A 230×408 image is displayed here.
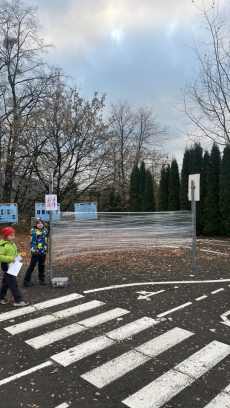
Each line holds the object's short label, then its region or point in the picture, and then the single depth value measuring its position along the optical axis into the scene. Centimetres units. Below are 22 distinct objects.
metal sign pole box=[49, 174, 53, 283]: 657
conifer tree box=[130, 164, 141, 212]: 1822
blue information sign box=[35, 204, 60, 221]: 1441
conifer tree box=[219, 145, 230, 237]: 1412
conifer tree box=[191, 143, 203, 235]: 1532
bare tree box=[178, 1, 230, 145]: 1249
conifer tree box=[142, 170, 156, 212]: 1734
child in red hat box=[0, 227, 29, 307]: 524
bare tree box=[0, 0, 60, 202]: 1644
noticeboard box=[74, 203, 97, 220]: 1520
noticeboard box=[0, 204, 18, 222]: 1489
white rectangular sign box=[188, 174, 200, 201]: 776
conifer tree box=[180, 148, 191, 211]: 1585
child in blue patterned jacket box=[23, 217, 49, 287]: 645
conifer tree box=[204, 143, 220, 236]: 1471
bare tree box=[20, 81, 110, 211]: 1635
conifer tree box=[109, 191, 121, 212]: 1859
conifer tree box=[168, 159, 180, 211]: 1666
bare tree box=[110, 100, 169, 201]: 1857
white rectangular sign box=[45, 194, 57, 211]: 648
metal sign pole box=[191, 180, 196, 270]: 782
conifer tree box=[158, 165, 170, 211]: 1738
